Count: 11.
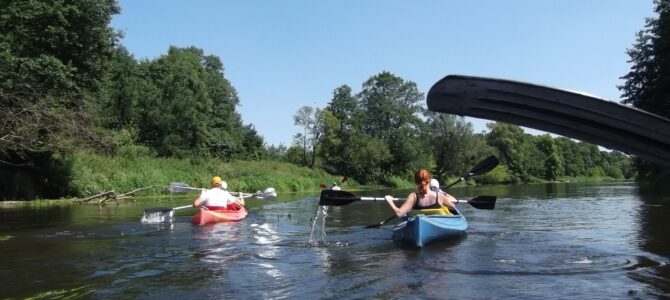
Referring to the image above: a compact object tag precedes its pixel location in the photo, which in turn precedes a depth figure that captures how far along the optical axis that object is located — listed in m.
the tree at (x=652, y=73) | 30.78
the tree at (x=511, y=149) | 88.12
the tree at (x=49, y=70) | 21.22
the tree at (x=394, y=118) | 67.81
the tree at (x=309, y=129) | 65.31
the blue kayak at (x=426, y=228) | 9.88
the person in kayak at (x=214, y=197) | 14.82
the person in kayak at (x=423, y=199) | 9.63
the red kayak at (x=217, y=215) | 14.30
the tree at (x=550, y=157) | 101.56
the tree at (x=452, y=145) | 72.75
